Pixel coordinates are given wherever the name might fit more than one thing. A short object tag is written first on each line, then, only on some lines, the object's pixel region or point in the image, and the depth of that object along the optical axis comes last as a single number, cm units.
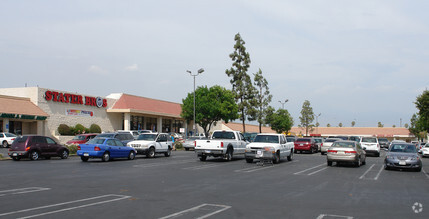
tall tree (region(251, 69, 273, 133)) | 6581
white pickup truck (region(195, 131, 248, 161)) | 2362
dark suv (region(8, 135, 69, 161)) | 2327
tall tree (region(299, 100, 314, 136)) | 10025
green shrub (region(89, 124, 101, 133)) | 4759
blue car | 2267
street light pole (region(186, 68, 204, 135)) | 4858
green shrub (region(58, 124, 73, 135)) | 4394
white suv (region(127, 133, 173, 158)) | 2688
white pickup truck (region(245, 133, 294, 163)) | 2229
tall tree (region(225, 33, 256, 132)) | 6256
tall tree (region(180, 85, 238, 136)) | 5869
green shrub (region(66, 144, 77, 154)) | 2931
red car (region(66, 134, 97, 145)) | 3203
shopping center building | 4000
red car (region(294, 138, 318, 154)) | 3775
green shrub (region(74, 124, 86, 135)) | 4588
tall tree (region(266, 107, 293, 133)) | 8075
